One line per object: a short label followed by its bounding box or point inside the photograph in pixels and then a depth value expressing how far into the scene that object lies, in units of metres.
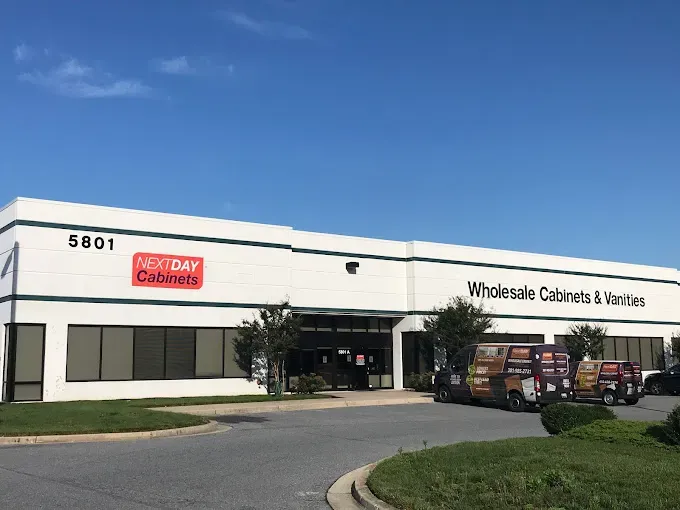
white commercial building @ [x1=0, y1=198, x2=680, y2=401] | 25.23
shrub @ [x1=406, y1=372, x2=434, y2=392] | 32.38
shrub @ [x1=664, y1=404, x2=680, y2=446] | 10.99
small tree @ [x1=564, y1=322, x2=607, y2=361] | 39.16
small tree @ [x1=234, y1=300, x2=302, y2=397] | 28.16
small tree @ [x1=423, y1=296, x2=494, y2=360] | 31.94
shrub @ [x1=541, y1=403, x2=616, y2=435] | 13.27
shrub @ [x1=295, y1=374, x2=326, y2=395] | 30.05
